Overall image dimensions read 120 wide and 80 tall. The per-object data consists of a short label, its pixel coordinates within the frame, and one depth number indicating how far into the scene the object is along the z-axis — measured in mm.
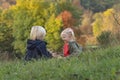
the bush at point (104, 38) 10197
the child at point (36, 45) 7512
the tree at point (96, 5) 96688
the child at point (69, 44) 7655
